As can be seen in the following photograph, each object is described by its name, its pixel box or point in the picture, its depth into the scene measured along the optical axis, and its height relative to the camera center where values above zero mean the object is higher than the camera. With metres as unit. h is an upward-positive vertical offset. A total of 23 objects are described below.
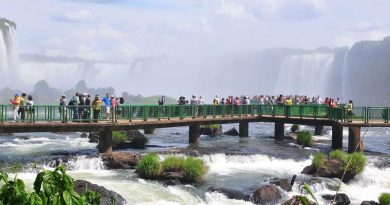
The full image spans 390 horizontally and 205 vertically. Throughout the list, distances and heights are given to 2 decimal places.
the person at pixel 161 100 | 36.94 -0.20
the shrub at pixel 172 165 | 23.12 -2.99
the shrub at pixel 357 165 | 24.97 -3.21
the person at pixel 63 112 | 27.84 -0.83
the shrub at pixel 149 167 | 22.73 -3.07
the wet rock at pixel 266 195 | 20.33 -3.83
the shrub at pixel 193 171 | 22.55 -3.18
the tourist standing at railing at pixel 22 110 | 26.91 -0.71
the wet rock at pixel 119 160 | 25.56 -3.12
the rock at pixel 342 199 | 20.50 -3.99
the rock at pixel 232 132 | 45.49 -3.05
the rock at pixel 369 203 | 19.51 -3.88
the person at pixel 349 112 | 34.48 -0.90
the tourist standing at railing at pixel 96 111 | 28.78 -0.79
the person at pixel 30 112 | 26.85 -0.83
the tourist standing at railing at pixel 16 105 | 26.57 -0.45
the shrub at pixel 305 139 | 36.78 -2.87
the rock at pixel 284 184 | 21.95 -3.63
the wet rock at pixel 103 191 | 17.12 -3.24
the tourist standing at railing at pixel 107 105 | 29.44 -0.46
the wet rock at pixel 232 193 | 20.55 -3.81
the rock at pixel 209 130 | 44.72 -2.79
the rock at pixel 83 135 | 41.31 -3.04
